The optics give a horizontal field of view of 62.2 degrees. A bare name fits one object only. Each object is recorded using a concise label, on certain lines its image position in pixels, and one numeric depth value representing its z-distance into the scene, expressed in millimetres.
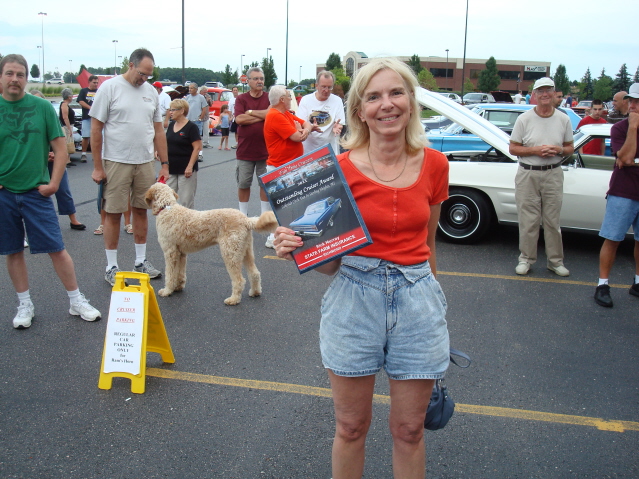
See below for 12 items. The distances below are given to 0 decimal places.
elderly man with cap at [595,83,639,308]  5008
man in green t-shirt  4199
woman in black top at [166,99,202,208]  6613
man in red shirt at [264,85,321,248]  6008
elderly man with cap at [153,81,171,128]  13055
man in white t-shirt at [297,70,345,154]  6844
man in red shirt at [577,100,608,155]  7371
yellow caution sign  3557
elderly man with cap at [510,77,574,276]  5773
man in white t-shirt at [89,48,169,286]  5199
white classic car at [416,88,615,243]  6473
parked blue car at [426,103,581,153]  10805
